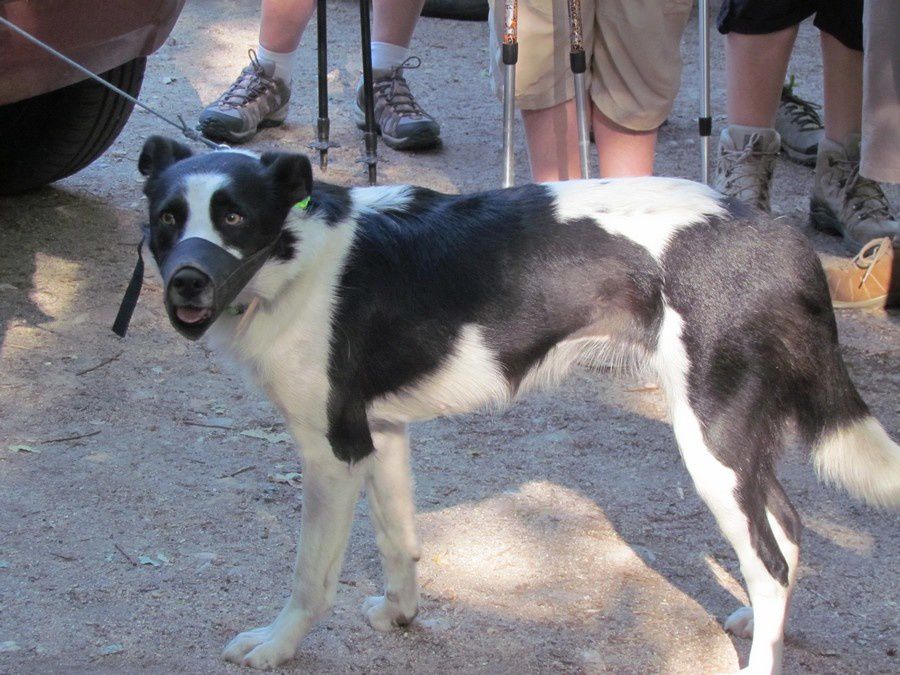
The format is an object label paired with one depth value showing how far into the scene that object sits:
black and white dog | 2.64
